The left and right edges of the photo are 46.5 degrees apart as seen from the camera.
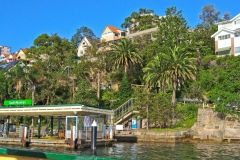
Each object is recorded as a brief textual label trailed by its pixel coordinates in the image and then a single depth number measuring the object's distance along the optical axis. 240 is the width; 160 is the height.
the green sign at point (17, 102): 34.39
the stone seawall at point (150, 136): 38.85
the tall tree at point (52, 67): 58.40
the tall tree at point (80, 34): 102.75
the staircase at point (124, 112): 47.81
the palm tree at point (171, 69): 49.03
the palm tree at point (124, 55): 58.25
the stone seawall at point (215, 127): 40.75
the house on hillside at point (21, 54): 111.90
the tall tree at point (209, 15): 83.38
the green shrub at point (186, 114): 43.91
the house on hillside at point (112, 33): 100.00
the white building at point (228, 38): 62.25
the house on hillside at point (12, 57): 126.19
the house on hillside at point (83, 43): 90.93
